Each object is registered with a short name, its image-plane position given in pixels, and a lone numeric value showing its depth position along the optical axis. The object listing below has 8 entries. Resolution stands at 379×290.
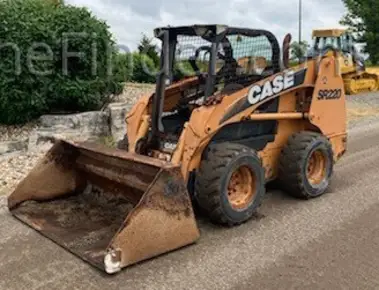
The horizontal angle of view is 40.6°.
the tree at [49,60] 8.81
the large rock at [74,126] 8.83
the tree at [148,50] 17.36
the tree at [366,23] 30.38
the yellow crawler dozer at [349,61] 18.28
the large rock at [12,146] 8.75
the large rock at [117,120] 9.27
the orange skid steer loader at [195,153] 4.23
